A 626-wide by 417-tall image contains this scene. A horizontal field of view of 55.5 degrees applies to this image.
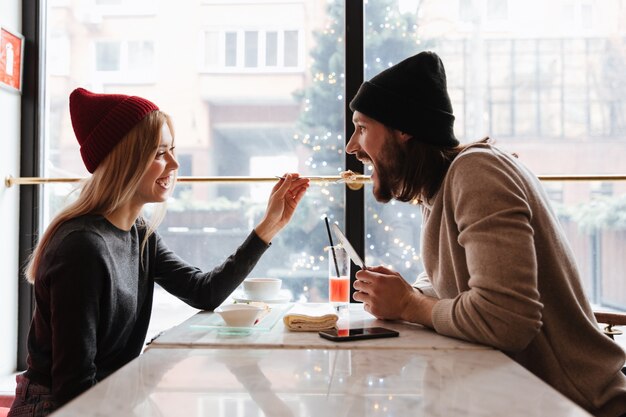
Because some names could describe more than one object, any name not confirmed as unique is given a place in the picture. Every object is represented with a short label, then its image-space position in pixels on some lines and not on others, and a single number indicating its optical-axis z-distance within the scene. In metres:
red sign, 2.61
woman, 1.26
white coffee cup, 1.64
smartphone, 1.17
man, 1.10
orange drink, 1.60
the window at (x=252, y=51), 2.79
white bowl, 1.26
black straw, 1.63
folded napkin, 1.26
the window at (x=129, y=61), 2.85
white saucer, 1.62
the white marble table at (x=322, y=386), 0.75
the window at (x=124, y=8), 2.86
